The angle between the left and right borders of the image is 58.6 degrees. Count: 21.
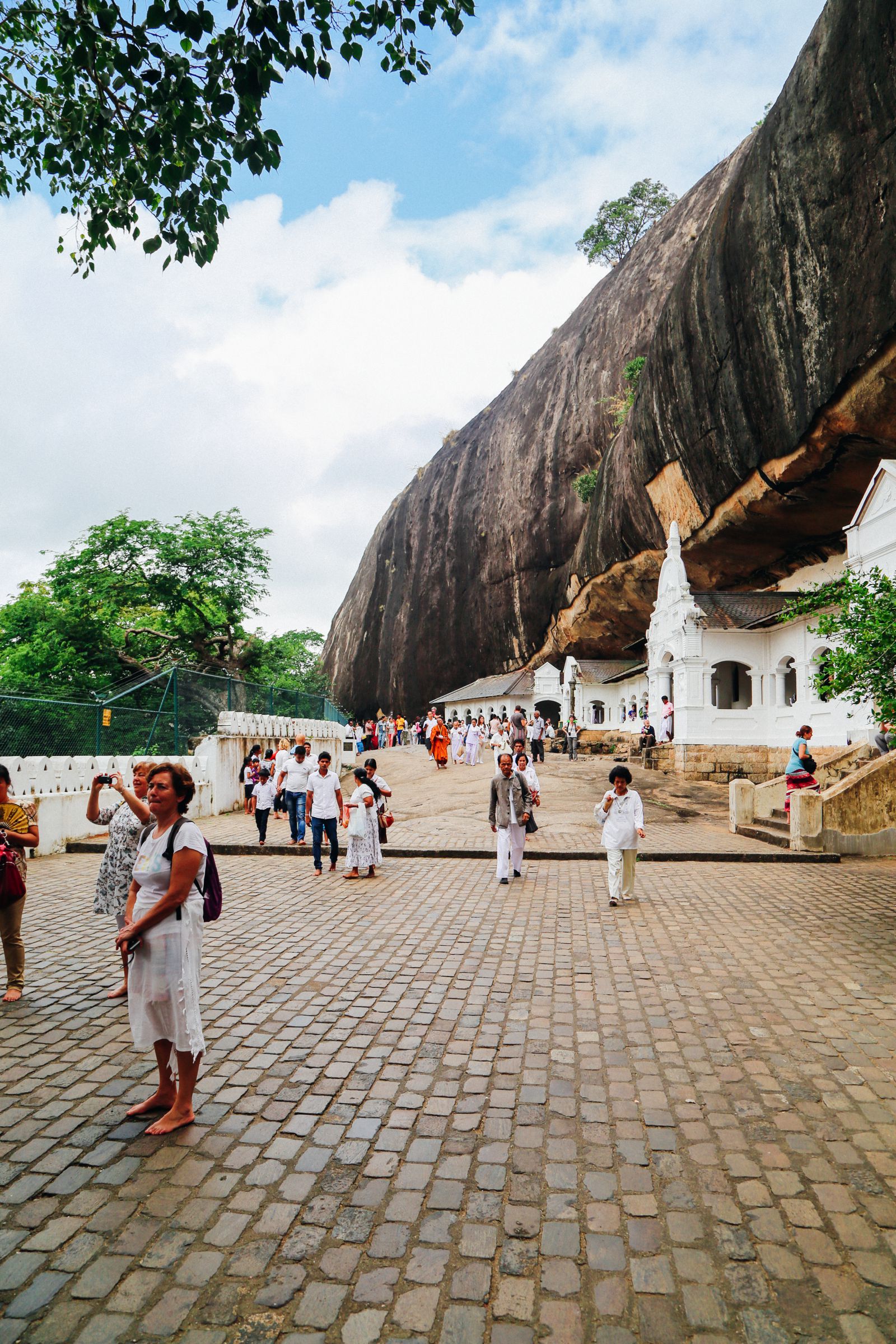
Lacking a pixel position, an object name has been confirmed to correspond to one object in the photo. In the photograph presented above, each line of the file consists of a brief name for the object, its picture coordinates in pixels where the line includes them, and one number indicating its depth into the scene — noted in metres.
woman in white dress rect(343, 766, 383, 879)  9.50
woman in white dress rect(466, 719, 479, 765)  24.98
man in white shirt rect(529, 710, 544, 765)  25.17
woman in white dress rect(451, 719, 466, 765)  27.82
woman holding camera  5.11
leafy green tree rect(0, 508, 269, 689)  24.27
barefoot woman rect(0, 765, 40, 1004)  5.14
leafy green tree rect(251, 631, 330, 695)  30.61
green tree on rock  44.06
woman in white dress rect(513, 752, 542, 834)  9.93
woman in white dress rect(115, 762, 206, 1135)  3.39
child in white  11.72
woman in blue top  12.12
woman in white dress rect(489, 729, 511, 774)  24.23
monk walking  24.78
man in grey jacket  9.14
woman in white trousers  8.09
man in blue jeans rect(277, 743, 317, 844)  11.68
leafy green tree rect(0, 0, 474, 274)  4.29
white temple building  16.64
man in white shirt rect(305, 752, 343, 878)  9.84
